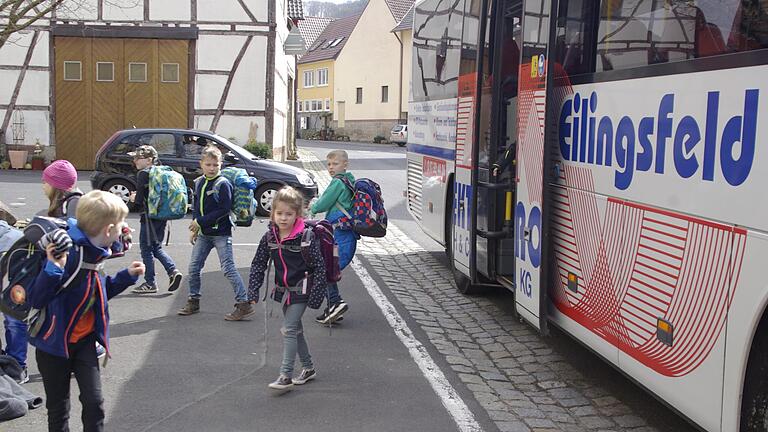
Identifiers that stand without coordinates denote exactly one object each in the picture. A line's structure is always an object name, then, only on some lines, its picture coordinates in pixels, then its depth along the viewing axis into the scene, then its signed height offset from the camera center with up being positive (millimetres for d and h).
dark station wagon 16031 -943
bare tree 12666 +1344
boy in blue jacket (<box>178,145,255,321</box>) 8047 -1102
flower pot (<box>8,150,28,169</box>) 24859 -1459
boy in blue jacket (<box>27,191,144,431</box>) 4297 -979
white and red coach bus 3924 -379
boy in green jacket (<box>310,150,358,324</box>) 7906 -850
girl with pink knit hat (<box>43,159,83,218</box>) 6020 -562
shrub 24703 -1054
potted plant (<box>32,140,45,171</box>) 24922 -1454
